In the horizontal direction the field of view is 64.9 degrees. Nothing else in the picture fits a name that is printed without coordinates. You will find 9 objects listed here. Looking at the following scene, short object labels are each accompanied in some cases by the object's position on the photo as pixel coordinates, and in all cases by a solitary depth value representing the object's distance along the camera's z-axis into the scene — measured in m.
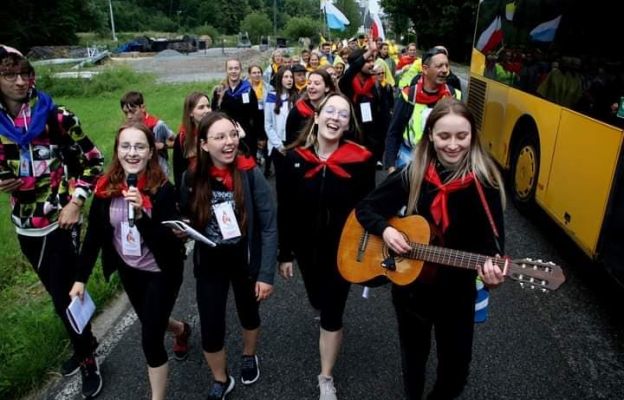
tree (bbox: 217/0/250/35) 116.59
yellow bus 4.14
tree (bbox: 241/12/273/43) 90.25
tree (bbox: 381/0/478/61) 32.81
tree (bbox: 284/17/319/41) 79.62
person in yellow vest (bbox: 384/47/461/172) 4.34
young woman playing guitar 2.32
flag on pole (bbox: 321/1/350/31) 14.61
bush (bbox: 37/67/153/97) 21.16
